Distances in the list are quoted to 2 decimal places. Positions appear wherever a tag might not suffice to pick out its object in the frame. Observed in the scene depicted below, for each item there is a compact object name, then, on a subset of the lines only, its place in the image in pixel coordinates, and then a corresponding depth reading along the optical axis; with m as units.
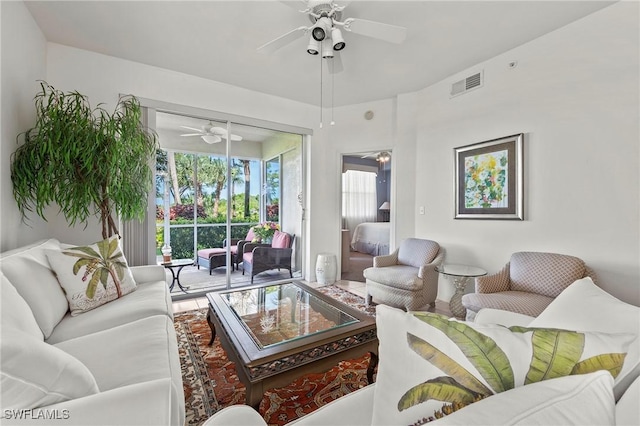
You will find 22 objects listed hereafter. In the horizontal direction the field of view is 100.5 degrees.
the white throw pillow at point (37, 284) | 1.38
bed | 5.17
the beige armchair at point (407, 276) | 2.84
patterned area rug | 1.56
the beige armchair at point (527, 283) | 2.10
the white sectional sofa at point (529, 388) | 0.46
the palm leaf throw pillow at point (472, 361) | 0.55
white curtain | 5.65
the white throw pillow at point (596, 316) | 0.61
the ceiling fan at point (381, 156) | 4.61
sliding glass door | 3.59
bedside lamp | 5.63
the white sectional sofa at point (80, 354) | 0.74
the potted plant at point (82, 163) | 2.10
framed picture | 2.79
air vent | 3.08
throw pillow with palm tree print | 1.72
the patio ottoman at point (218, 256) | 3.92
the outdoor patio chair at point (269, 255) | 4.00
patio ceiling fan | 3.68
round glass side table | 2.71
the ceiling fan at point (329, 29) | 1.99
